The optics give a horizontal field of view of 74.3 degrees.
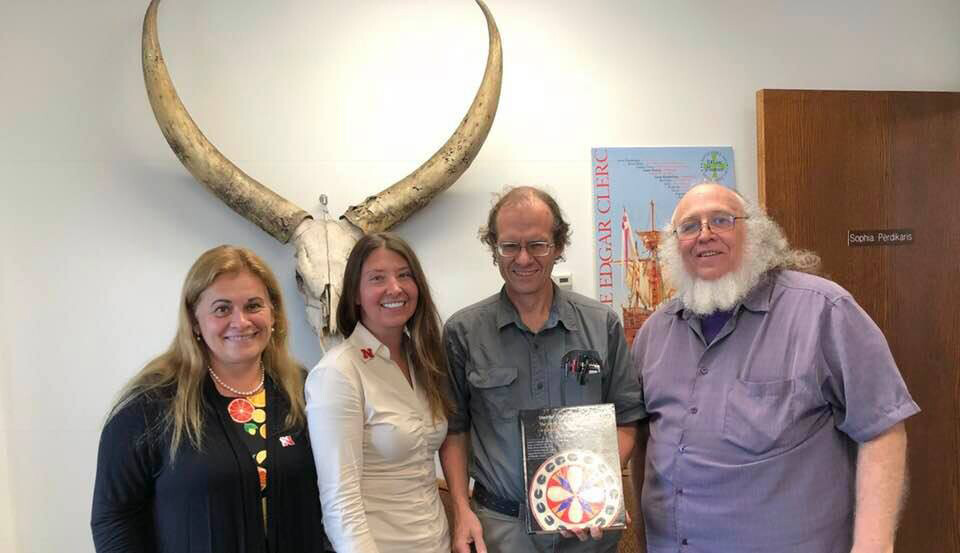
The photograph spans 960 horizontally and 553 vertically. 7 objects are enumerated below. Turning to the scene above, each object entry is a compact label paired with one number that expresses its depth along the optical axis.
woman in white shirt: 1.40
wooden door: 2.78
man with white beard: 1.43
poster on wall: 2.75
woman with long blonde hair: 1.38
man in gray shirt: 1.66
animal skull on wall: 2.19
